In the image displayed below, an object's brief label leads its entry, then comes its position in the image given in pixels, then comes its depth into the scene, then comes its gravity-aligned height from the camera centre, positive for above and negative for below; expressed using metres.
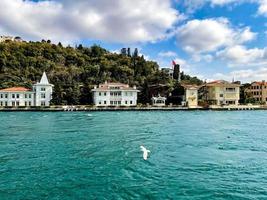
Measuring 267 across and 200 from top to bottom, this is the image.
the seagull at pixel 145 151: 18.44 -2.88
